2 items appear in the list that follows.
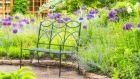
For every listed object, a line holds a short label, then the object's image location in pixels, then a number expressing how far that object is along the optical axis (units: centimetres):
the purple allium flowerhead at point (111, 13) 800
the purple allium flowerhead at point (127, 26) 635
